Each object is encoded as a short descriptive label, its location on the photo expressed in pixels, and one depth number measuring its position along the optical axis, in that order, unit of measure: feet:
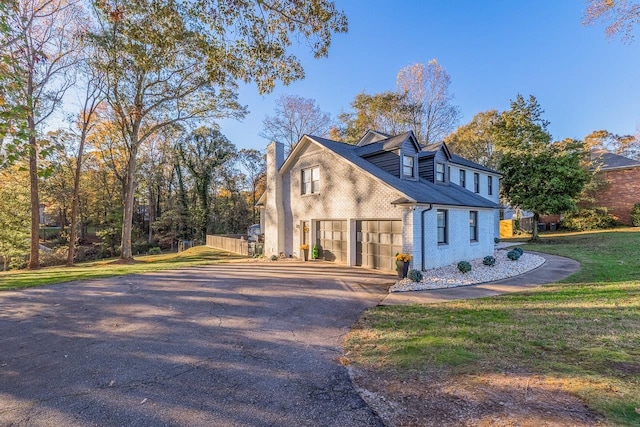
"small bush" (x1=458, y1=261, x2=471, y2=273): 35.60
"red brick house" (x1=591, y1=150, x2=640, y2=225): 81.92
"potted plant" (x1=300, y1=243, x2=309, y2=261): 50.36
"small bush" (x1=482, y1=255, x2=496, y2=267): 40.37
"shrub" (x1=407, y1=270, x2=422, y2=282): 32.44
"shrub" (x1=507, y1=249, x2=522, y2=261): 43.93
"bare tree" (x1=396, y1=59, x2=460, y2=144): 86.89
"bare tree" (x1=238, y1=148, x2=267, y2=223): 125.08
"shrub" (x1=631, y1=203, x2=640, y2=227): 79.45
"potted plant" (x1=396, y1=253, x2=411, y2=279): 34.42
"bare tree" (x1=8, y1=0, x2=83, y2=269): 40.60
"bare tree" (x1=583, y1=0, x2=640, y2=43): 27.91
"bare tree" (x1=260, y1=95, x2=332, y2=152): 95.91
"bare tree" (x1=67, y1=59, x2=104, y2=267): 55.01
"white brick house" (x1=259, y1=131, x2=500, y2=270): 37.86
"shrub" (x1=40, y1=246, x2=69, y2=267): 71.85
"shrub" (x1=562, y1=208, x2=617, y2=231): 82.99
